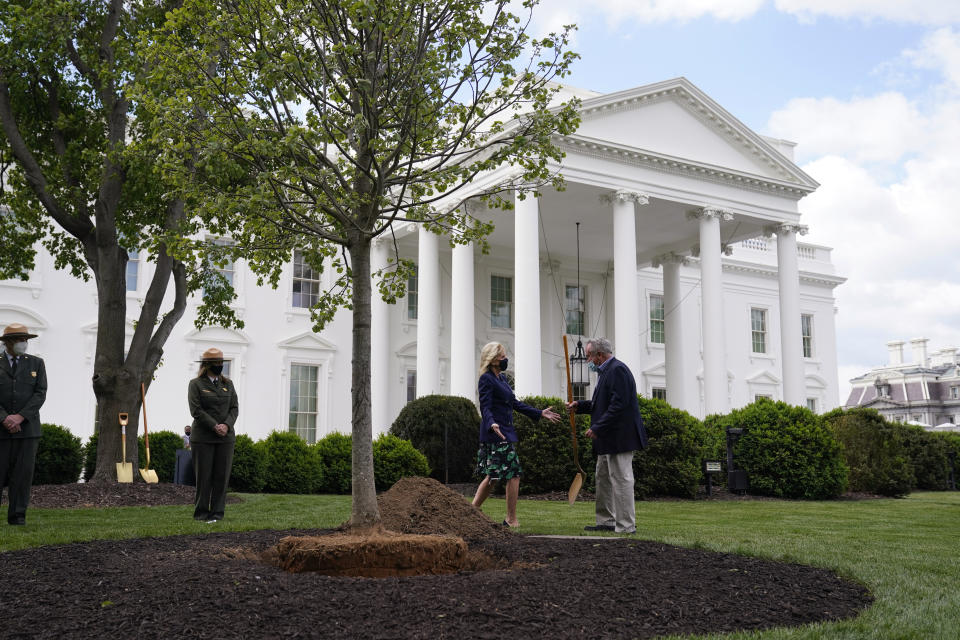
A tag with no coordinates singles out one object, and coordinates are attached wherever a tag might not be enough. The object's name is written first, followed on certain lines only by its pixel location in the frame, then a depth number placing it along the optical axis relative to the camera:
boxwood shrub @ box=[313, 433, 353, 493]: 15.37
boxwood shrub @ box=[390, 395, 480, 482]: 17.52
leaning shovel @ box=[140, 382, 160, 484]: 12.88
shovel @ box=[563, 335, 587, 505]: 8.46
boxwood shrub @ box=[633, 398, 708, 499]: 14.66
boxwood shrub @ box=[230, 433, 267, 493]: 15.12
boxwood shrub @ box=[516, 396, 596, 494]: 14.60
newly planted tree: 6.01
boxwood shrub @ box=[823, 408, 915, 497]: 16.88
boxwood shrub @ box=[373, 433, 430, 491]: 14.86
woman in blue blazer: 7.86
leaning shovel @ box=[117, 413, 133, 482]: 12.42
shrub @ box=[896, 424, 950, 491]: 21.02
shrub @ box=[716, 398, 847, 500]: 15.62
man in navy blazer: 7.72
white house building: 20.88
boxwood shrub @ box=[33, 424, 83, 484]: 15.17
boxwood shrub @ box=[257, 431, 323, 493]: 15.20
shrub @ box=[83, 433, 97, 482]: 15.89
